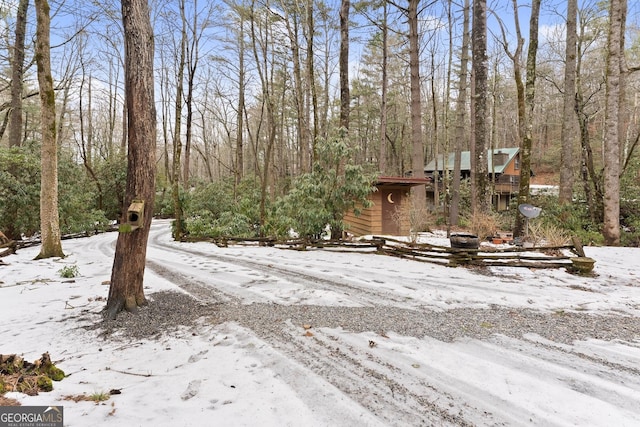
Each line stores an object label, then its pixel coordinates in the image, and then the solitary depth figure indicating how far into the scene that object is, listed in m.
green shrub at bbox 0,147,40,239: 9.72
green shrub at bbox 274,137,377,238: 8.05
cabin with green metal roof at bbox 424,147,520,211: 22.48
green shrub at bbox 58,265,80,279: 5.27
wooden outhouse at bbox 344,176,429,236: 10.93
